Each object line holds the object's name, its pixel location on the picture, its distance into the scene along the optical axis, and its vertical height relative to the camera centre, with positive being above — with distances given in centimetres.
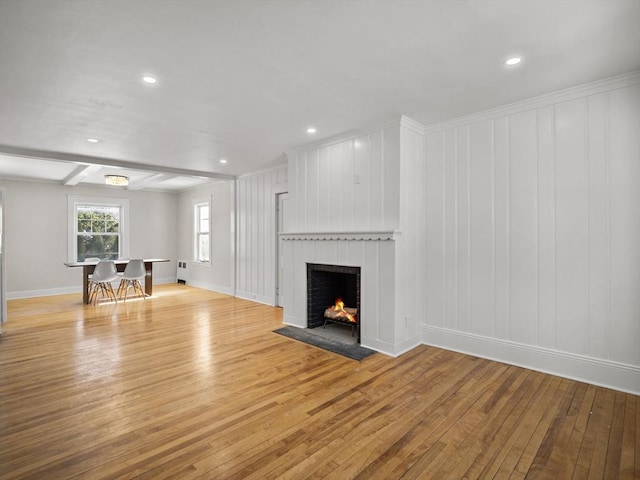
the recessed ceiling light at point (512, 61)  249 +137
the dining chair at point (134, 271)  693 -61
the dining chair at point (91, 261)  652 -40
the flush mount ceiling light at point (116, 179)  664 +128
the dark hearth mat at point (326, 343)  364 -123
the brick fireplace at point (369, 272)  363 -36
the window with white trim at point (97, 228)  793 +35
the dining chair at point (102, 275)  645 -64
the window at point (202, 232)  863 +27
